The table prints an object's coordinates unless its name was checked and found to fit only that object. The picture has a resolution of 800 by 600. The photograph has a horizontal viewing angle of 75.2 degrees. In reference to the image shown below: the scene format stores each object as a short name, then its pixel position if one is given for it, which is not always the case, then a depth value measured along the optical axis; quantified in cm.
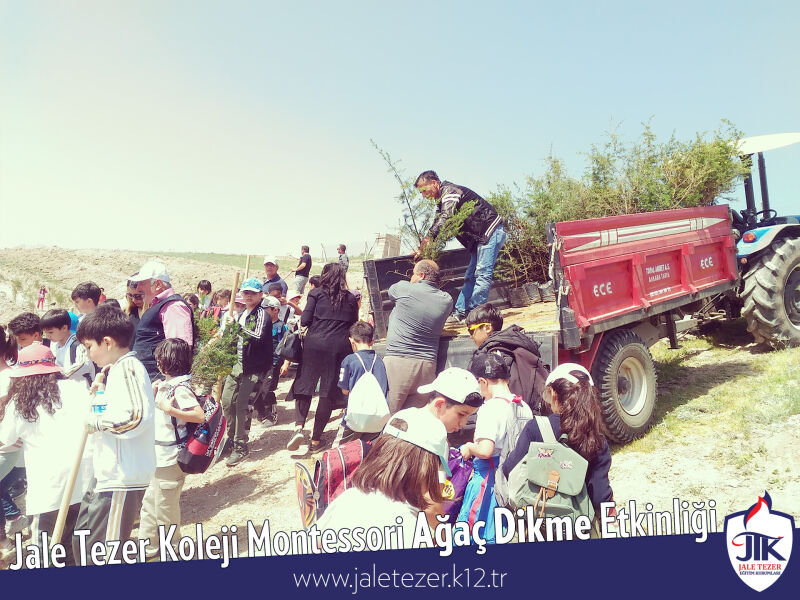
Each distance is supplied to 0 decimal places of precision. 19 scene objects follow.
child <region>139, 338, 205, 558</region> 326
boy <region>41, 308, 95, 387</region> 385
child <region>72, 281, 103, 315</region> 420
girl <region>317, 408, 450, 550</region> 175
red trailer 385
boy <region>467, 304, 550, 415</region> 329
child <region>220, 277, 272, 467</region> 514
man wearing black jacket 468
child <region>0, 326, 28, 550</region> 360
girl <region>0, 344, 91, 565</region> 277
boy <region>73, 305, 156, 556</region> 256
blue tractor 608
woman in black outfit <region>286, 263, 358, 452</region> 492
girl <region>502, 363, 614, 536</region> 218
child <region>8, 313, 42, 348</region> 405
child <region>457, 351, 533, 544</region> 258
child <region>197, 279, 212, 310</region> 826
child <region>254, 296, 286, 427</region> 630
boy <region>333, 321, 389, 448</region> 398
